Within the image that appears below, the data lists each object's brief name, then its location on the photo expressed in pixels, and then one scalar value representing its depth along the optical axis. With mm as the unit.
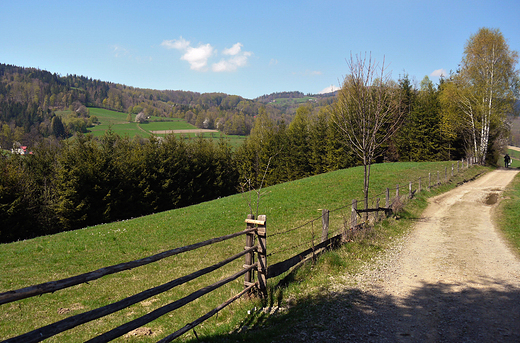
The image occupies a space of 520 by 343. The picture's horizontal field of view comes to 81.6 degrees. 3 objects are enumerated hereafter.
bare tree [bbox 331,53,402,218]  10862
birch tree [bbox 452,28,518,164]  33719
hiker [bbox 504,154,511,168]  39516
